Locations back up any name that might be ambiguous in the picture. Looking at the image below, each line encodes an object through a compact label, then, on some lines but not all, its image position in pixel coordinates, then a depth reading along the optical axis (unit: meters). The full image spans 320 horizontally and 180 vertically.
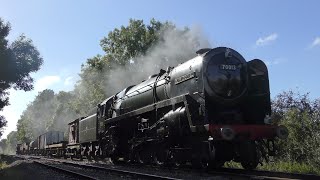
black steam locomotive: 10.78
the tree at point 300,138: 16.22
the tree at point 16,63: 27.97
